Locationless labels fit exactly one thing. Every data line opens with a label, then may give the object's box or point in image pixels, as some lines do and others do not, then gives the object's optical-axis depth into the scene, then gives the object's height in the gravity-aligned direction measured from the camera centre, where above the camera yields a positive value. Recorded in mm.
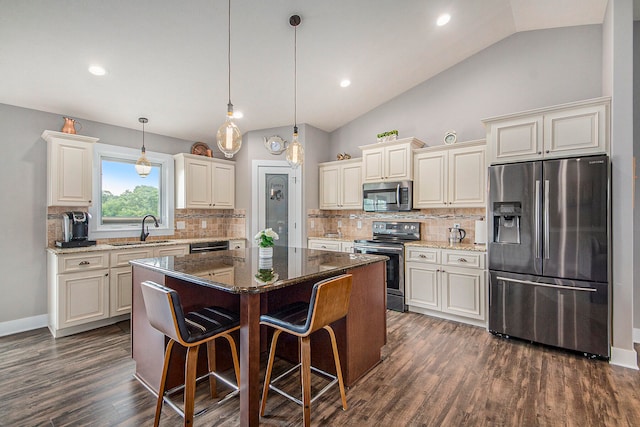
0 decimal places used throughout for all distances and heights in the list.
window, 4012 +300
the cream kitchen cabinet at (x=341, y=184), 4781 +487
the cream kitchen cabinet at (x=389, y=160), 4148 +778
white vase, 2349 -309
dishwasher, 4297 -495
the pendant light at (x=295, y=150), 2744 +594
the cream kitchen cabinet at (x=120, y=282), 3490 -813
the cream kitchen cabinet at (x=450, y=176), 3672 +491
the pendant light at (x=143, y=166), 3904 +631
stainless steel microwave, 4152 +250
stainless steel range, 3963 -518
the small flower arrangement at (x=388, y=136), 4352 +1161
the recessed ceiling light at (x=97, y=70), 2909 +1427
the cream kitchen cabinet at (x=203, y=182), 4602 +509
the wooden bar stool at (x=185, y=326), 1605 -672
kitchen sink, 3922 -399
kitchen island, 1646 -657
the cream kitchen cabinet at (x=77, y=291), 3158 -859
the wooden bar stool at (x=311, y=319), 1719 -662
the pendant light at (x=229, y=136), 2197 +580
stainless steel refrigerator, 2637 -374
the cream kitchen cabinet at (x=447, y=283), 3419 -857
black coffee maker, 3457 -190
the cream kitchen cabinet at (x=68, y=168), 3350 +530
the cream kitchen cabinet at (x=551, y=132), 2729 +804
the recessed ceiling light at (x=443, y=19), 3128 +2078
